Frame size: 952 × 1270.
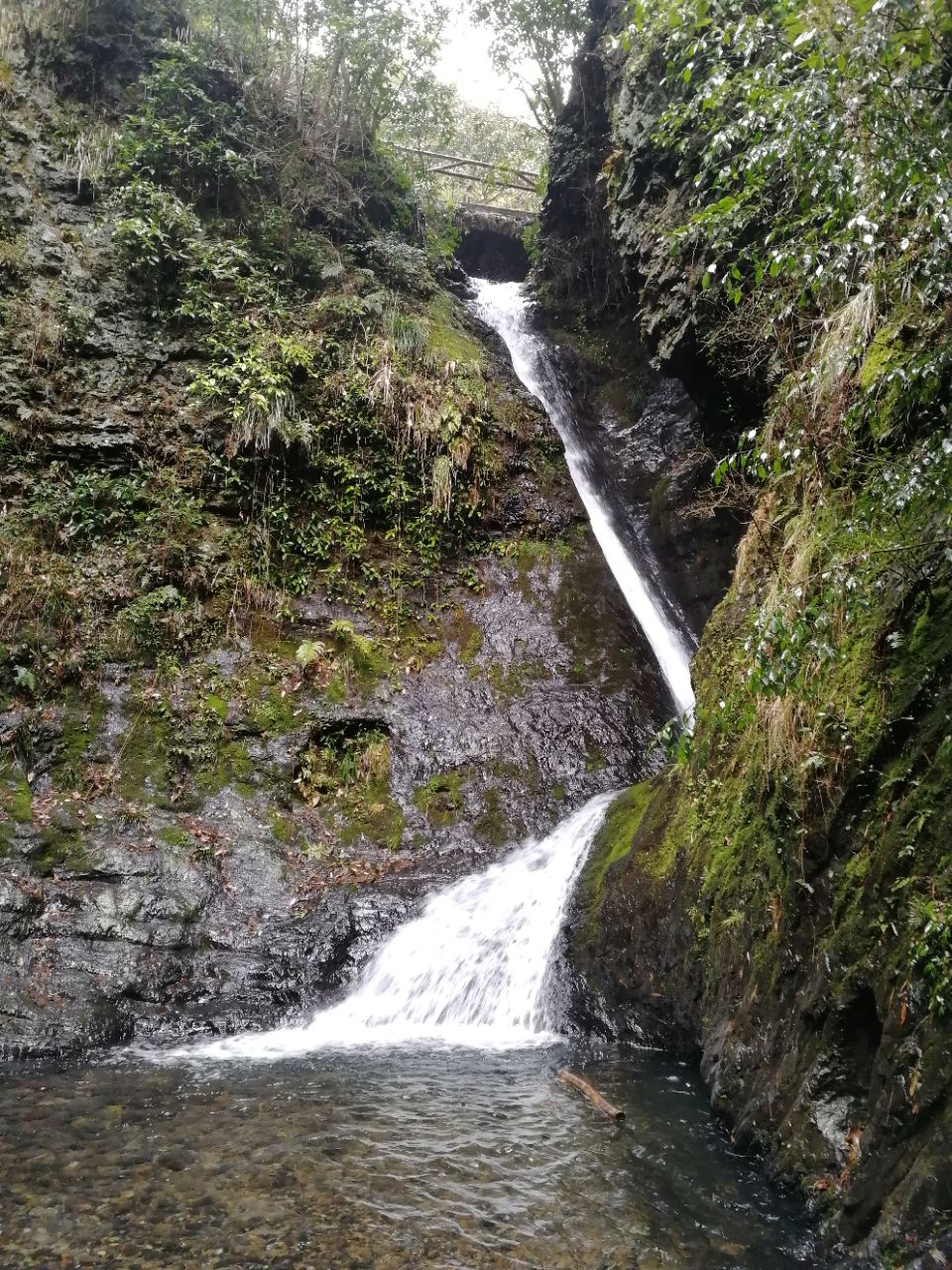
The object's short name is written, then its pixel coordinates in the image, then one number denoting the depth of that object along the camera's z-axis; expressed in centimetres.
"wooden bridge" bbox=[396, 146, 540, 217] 2078
